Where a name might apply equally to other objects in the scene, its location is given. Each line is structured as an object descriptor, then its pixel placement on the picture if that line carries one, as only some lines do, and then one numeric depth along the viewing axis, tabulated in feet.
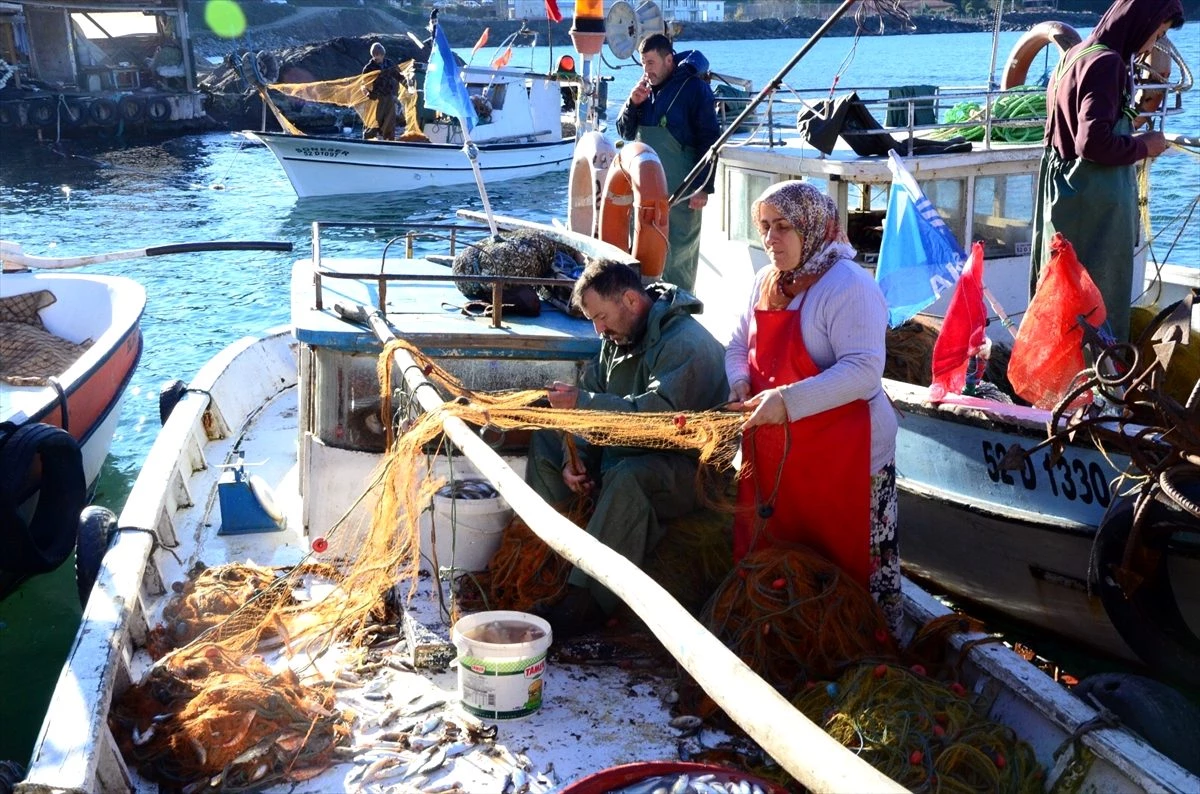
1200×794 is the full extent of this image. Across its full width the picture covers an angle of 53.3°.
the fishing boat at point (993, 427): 18.39
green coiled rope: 28.30
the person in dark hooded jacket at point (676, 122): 27.09
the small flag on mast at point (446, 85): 23.76
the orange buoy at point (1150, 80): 24.50
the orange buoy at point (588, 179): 26.23
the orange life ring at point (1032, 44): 26.35
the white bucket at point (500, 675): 13.41
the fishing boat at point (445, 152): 93.76
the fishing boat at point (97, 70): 129.39
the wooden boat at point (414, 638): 10.20
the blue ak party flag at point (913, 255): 22.22
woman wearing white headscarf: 13.33
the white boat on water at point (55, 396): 24.17
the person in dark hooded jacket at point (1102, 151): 19.44
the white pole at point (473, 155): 22.48
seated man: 15.10
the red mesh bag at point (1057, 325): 19.27
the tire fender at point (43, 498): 23.52
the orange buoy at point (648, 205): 21.72
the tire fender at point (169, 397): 28.50
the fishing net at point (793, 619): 13.71
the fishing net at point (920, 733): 11.85
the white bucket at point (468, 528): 16.19
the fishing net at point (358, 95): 79.30
